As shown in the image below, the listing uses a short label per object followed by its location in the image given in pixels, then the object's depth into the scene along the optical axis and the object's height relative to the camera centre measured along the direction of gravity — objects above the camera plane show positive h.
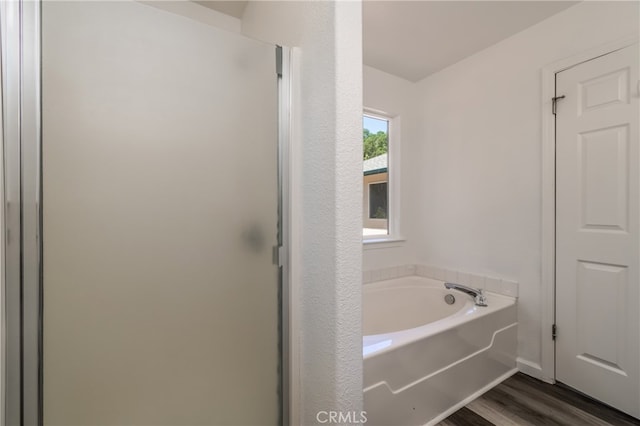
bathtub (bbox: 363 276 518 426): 1.30 -0.82
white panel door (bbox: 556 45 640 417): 1.46 -0.10
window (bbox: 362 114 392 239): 2.58 +0.33
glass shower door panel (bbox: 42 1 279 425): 0.77 -0.02
